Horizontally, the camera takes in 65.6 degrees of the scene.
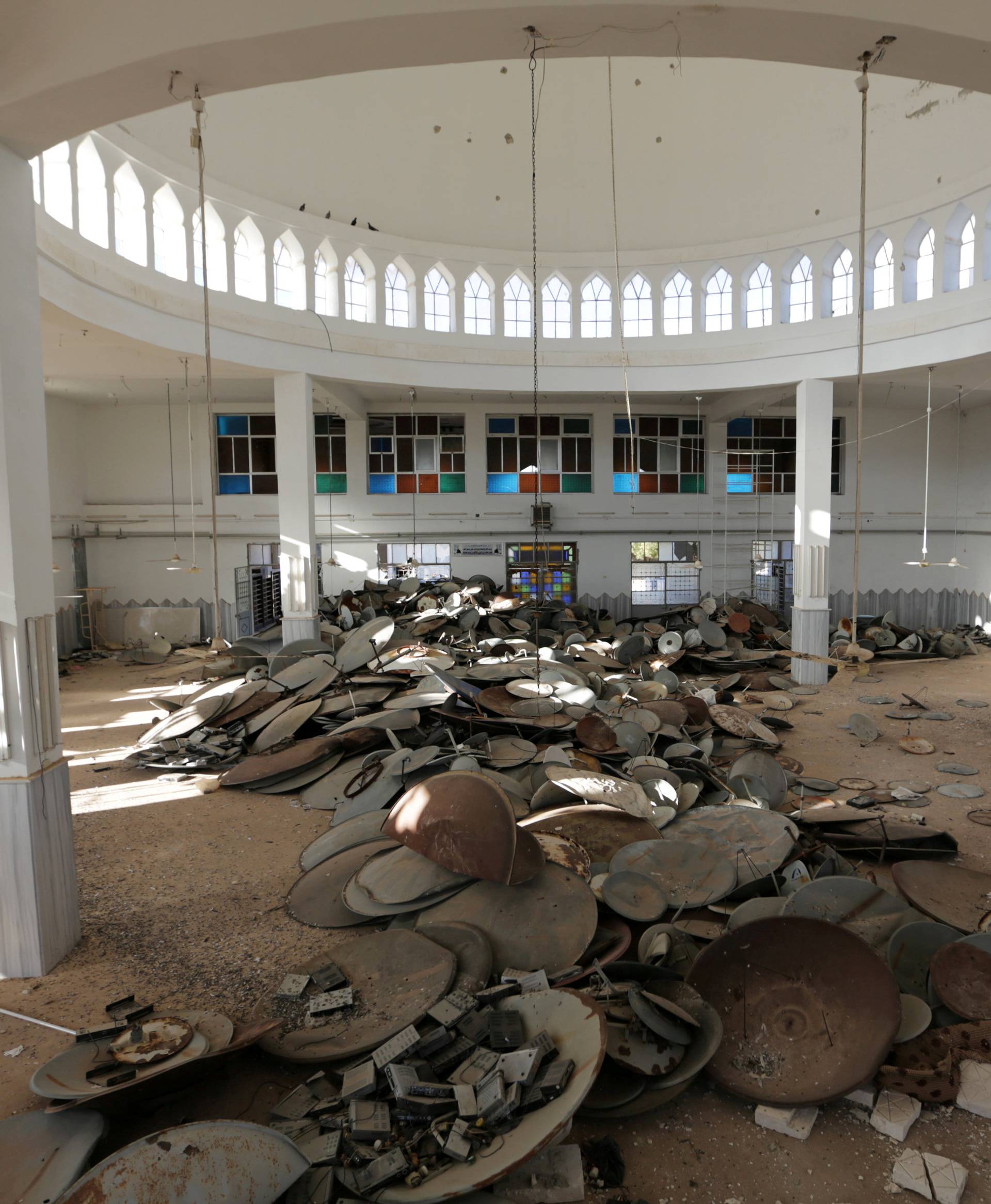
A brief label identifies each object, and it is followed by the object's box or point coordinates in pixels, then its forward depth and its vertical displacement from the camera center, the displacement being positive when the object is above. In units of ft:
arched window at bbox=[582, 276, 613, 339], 54.49 +15.53
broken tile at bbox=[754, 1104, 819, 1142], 12.03 -9.35
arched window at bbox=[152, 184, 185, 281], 38.37 +15.19
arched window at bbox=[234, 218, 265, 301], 44.09 +15.65
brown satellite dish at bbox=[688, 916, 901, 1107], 12.60 -8.43
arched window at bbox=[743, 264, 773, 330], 51.75 +15.35
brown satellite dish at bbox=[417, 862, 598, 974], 15.51 -8.19
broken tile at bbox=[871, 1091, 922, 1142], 11.90 -9.23
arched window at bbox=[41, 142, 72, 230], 30.45 +14.23
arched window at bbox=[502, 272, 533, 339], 54.08 +15.60
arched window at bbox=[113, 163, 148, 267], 35.88 +14.93
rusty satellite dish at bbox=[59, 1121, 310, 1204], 9.43 -7.95
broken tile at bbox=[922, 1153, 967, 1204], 10.79 -9.32
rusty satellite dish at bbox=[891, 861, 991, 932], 17.37 -8.79
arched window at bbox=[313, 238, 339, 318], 48.16 +15.78
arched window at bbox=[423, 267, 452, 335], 52.60 +15.67
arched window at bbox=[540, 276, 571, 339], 54.39 +15.64
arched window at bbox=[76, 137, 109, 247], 33.14 +14.98
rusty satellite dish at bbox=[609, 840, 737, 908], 17.72 -8.20
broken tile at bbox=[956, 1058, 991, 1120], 12.23 -9.05
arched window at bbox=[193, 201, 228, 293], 42.45 +15.51
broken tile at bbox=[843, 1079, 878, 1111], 12.40 -9.22
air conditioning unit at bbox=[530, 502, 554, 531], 65.98 +1.04
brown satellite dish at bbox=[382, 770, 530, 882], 16.63 -6.69
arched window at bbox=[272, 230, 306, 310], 46.03 +15.66
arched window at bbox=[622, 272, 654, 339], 53.88 +15.33
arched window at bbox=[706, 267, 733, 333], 52.85 +15.53
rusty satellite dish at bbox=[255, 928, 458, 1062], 13.39 -8.71
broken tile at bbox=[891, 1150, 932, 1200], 11.00 -9.37
